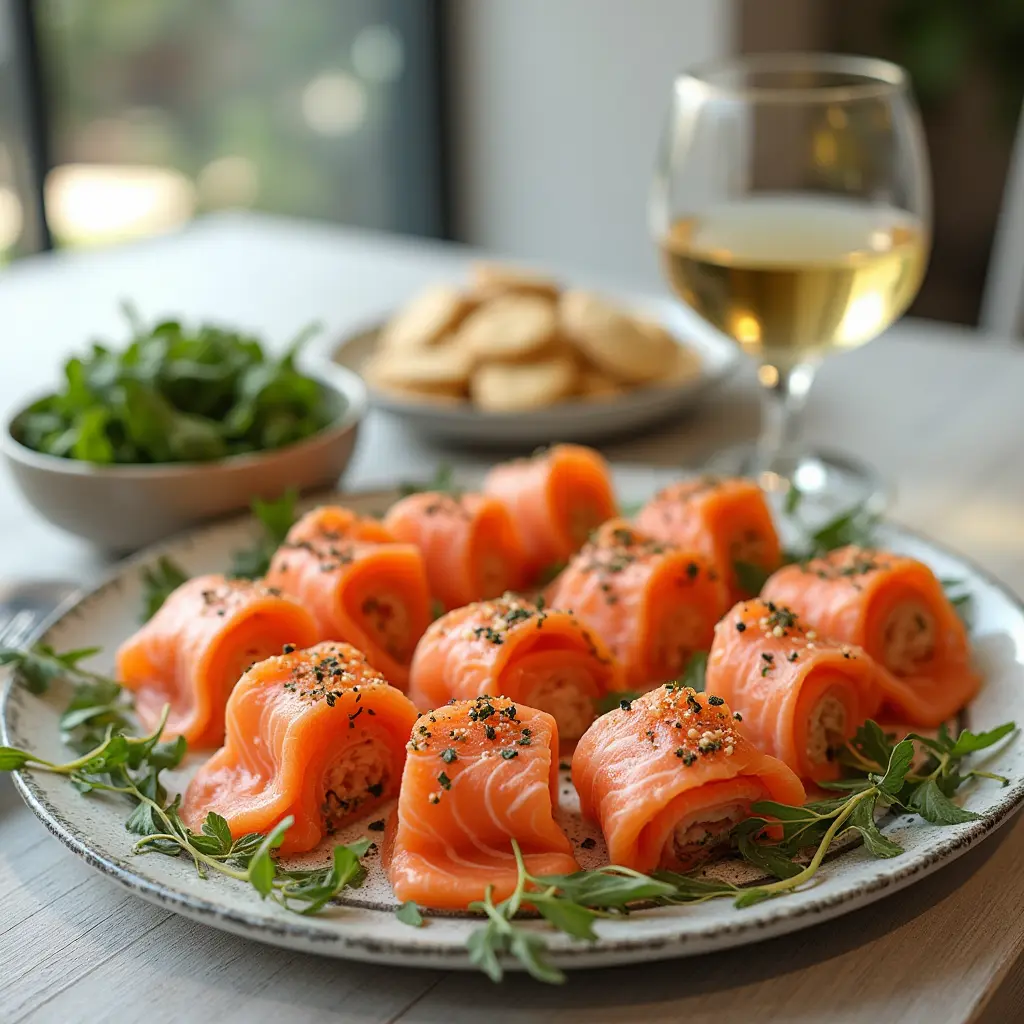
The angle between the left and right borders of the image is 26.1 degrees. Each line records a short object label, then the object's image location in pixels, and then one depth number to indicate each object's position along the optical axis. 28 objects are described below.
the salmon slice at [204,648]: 0.65
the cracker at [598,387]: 0.84
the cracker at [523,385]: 0.82
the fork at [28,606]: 0.69
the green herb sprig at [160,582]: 0.70
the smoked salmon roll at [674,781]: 0.58
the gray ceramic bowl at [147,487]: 0.73
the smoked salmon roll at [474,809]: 0.58
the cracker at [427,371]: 0.84
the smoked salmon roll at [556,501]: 0.73
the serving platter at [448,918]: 0.55
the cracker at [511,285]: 0.89
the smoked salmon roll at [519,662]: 0.63
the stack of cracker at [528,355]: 0.83
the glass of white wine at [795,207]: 0.76
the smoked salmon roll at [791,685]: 0.62
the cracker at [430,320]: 0.87
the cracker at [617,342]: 0.84
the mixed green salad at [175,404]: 0.74
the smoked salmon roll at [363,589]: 0.68
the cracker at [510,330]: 0.84
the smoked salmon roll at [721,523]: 0.71
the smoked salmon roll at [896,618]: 0.66
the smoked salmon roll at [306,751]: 0.60
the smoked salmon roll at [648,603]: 0.67
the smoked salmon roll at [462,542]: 0.71
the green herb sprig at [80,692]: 0.64
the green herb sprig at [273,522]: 0.73
